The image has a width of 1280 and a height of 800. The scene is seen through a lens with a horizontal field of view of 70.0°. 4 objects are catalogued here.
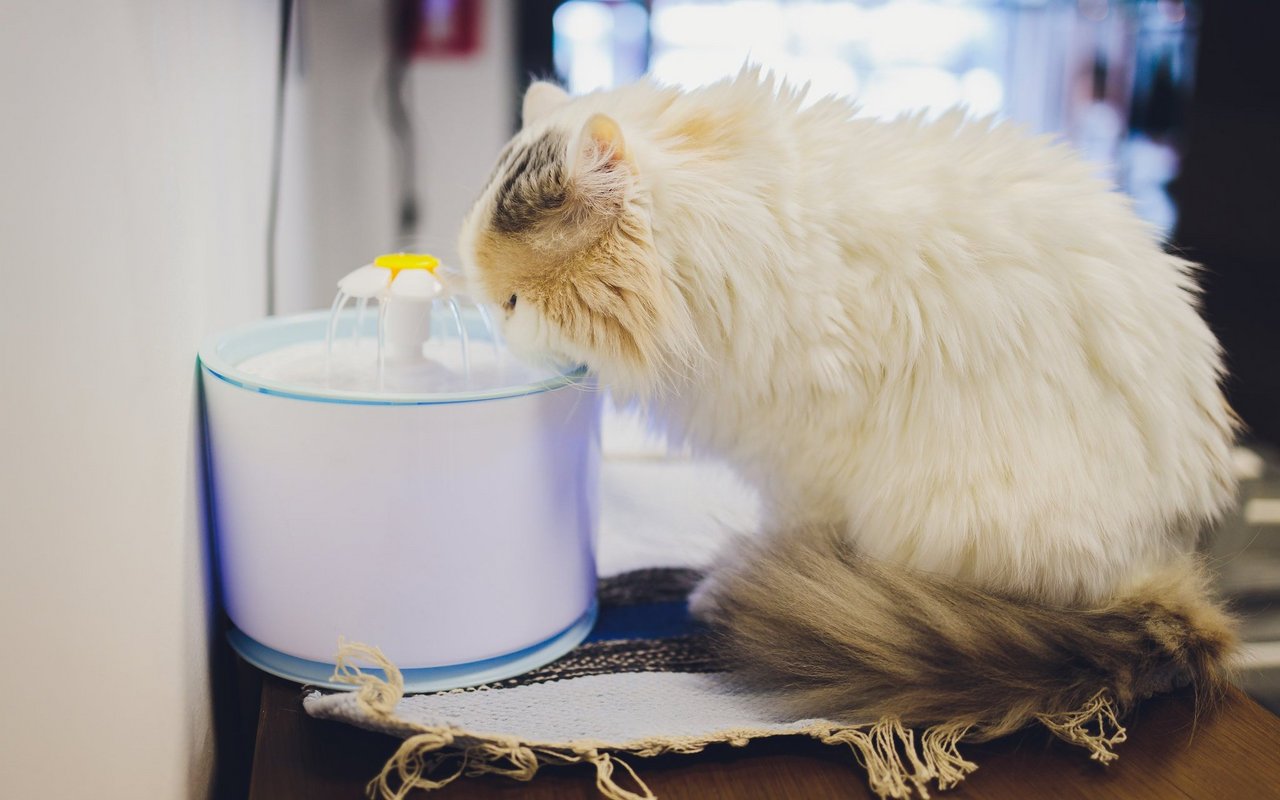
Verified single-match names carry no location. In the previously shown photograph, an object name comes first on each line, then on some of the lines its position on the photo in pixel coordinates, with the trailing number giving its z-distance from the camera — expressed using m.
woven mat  0.58
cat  0.70
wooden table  0.59
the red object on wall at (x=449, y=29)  2.29
